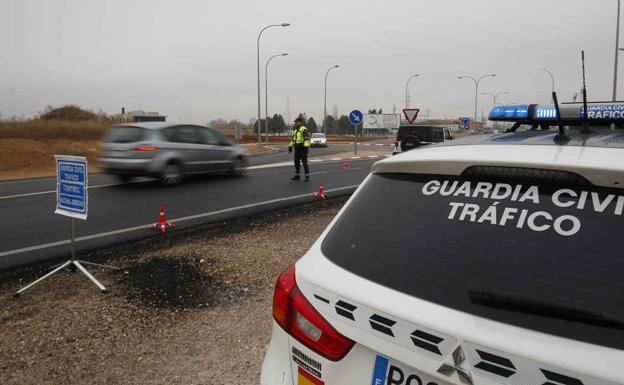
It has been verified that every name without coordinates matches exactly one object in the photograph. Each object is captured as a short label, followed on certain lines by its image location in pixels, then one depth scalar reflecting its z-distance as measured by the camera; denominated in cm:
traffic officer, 1393
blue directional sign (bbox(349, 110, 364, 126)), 2391
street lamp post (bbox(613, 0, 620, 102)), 2555
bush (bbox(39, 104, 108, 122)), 5859
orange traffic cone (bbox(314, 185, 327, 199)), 1076
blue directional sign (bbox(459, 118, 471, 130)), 3562
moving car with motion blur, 1216
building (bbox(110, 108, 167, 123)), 5978
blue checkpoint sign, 530
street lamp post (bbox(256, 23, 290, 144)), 3712
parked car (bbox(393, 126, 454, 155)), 1928
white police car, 124
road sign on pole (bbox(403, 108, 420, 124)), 2039
